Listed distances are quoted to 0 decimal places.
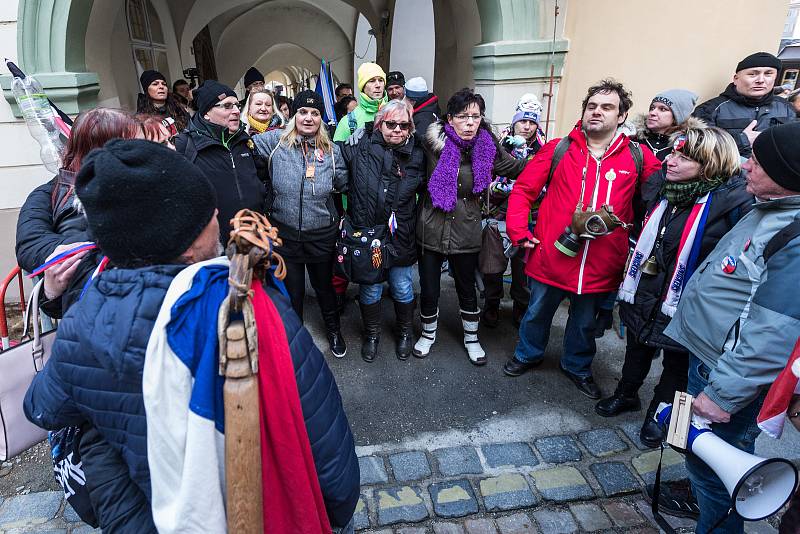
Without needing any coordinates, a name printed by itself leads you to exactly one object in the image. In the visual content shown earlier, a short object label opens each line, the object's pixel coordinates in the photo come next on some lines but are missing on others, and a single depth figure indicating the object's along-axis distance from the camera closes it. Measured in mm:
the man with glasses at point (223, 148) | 2771
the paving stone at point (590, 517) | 2129
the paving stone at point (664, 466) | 2408
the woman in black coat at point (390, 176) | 3006
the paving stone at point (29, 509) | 2143
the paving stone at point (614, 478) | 2320
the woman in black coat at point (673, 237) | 2199
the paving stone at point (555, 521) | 2117
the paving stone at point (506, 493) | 2221
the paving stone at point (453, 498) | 2184
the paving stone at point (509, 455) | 2490
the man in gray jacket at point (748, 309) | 1536
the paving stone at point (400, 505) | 2143
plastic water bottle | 2732
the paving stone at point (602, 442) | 2584
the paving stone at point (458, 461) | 2430
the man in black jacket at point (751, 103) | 3814
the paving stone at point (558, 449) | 2523
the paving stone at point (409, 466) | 2396
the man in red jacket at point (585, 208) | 2689
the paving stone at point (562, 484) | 2275
